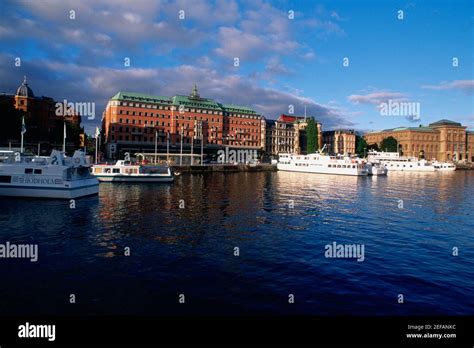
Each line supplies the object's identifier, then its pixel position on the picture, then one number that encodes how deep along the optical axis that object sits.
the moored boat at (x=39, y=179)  40.69
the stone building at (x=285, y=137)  174.50
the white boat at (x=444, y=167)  157.25
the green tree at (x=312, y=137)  166.38
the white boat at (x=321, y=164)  113.06
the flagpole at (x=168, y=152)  115.86
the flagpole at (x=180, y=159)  122.90
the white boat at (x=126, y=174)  64.56
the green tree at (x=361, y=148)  196.12
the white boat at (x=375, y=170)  115.06
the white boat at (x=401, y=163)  152.93
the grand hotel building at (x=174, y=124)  123.75
